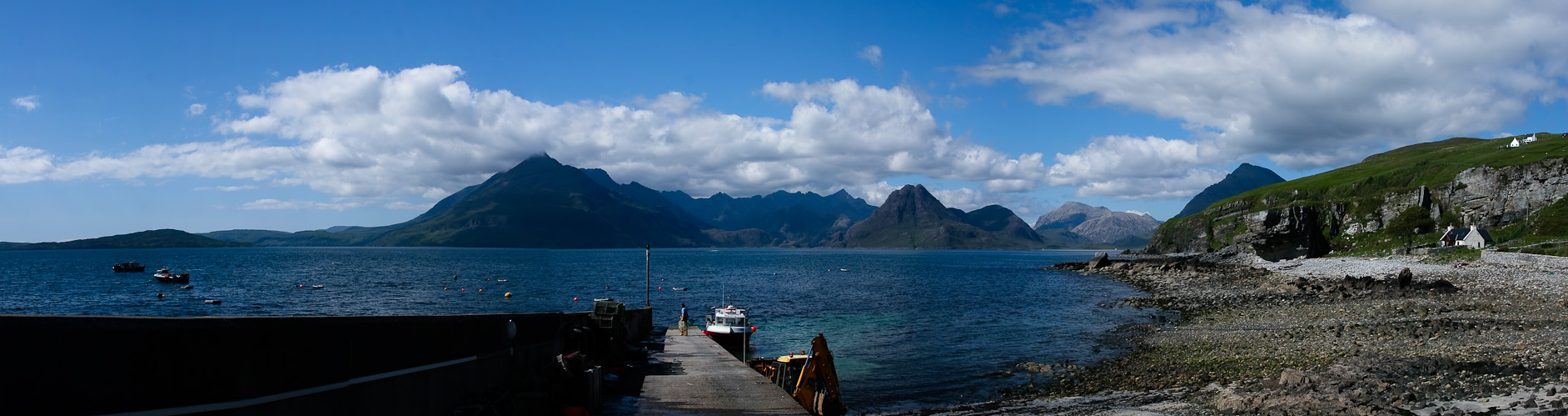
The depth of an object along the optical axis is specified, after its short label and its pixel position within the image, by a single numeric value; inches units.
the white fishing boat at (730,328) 1523.1
